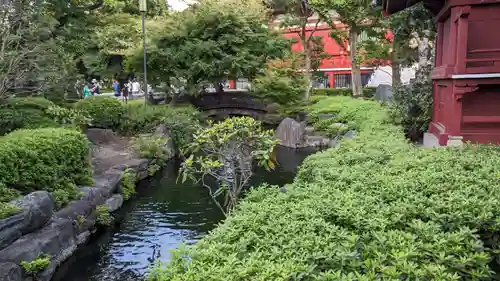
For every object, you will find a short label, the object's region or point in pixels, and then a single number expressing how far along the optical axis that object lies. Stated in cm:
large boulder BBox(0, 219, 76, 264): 602
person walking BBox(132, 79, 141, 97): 3167
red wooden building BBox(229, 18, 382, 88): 3409
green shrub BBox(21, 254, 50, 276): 599
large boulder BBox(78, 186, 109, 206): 889
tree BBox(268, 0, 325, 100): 2422
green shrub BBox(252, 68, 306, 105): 2109
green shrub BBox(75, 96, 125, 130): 1528
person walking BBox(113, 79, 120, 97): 2839
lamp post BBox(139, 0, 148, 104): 1600
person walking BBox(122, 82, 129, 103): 2350
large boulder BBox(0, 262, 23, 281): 545
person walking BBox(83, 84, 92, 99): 2262
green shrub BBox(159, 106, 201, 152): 1622
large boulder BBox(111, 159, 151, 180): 1175
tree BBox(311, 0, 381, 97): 2195
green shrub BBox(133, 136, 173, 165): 1365
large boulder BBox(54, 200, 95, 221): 780
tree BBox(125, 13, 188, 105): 1897
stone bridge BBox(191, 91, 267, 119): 2280
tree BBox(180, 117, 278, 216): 732
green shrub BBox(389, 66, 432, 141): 1267
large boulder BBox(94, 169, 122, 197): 997
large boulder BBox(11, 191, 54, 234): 661
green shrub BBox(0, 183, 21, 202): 673
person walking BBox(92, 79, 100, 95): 2345
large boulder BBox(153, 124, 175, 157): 1547
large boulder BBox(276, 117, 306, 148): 1823
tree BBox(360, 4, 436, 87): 1477
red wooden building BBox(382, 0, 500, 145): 878
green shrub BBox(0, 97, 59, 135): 1045
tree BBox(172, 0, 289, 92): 1917
